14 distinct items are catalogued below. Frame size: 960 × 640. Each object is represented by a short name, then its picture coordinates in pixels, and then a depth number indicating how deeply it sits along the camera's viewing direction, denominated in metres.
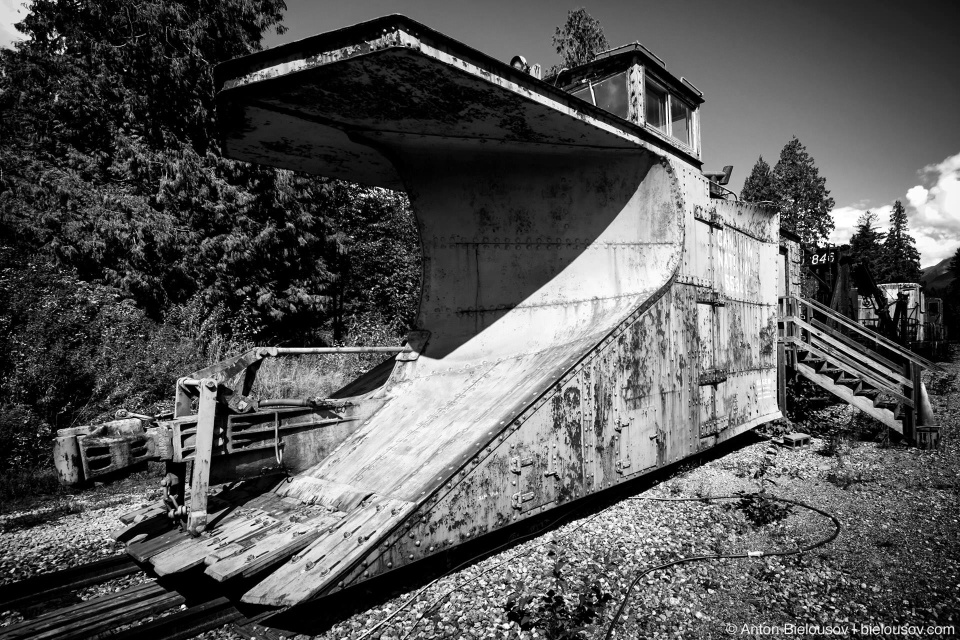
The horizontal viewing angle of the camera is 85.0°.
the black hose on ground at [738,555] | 3.76
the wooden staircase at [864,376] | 8.37
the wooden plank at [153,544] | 4.21
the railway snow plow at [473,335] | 4.00
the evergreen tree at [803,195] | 46.31
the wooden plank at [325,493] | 4.47
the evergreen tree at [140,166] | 13.12
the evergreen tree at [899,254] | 67.50
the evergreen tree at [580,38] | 22.98
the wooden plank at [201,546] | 3.86
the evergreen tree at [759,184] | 46.50
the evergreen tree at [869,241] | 64.38
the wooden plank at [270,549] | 3.65
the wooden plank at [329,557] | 3.32
